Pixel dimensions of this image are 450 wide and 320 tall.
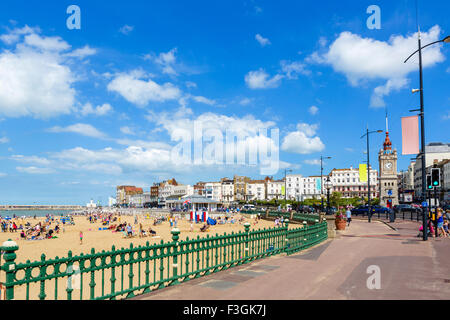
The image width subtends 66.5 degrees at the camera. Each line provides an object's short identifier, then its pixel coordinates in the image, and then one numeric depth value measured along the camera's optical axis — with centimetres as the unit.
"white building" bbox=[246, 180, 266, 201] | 16538
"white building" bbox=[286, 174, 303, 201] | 15773
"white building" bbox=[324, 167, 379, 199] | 14538
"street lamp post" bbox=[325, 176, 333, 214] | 2982
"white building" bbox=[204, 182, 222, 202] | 16579
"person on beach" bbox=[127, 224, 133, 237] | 3198
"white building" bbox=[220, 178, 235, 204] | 16738
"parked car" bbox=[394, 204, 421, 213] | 5746
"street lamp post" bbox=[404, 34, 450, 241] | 1642
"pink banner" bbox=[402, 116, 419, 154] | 1639
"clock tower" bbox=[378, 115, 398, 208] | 10494
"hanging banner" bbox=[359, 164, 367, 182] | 4257
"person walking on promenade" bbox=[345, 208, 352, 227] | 3118
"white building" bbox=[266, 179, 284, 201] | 16388
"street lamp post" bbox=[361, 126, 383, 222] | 3679
